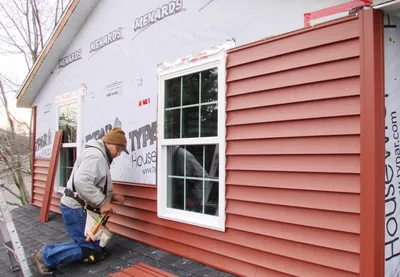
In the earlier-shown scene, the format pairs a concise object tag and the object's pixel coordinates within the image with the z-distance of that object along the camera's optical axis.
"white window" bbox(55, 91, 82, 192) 5.61
